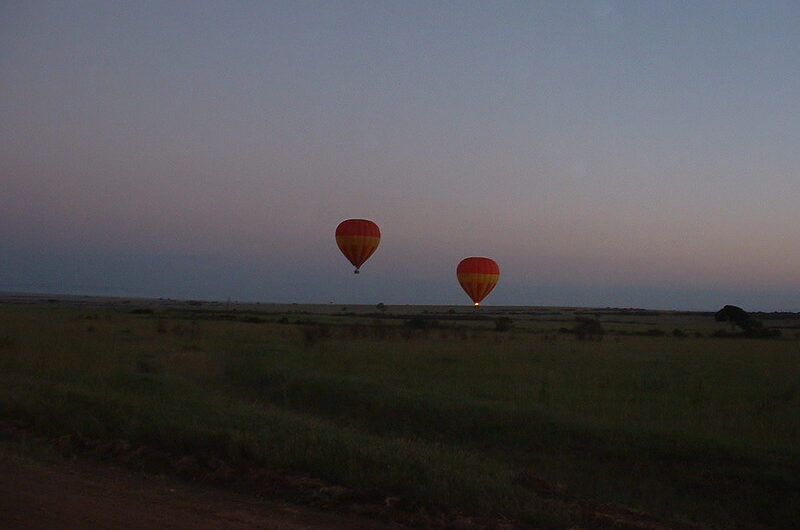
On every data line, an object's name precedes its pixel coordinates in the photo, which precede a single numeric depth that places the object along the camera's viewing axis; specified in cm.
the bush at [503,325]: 6149
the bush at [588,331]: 5019
